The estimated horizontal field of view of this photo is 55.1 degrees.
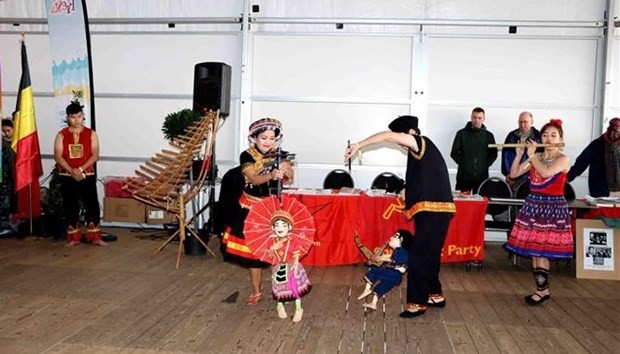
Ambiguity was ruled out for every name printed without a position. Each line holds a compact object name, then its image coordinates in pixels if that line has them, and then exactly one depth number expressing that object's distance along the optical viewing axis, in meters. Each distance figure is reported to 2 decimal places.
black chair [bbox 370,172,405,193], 7.14
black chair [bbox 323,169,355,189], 7.49
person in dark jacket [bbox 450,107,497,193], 7.52
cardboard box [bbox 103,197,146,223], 8.23
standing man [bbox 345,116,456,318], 4.22
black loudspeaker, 6.87
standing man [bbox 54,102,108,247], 6.75
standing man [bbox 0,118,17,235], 7.40
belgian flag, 7.02
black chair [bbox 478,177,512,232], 6.78
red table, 5.79
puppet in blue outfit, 4.34
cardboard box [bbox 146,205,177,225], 8.20
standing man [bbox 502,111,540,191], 6.92
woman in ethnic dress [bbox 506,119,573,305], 4.55
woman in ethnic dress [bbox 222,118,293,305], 4.11
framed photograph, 5.76
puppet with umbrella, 4.02
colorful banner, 7.60
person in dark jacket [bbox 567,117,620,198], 6.72
